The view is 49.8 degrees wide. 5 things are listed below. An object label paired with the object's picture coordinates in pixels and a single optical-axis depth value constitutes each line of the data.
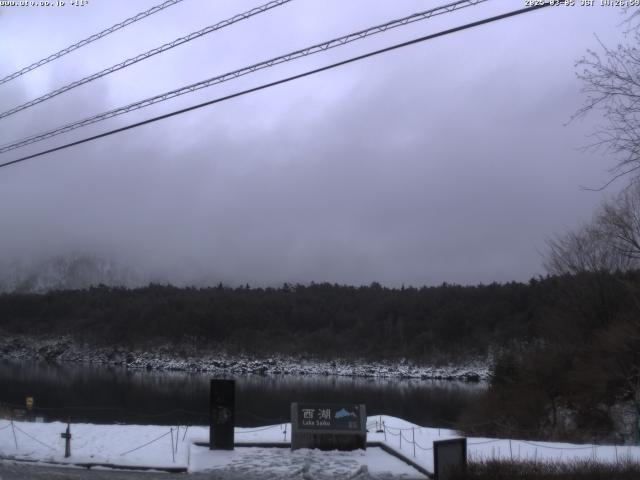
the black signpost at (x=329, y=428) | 21.06
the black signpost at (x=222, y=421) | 20.58
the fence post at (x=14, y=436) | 21.85
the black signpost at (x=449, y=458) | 14.76
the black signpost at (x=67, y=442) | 19.48
